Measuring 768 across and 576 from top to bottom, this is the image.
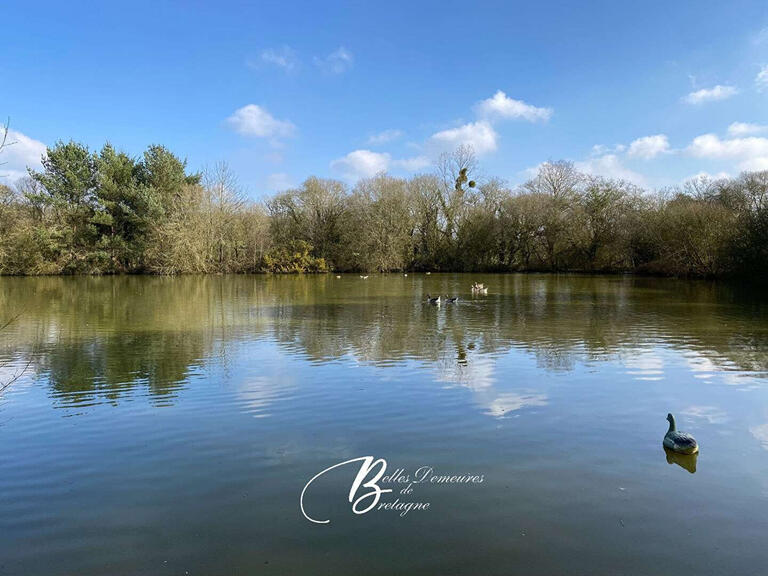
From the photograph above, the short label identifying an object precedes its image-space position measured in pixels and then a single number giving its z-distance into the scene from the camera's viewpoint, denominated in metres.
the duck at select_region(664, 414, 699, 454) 5.46
